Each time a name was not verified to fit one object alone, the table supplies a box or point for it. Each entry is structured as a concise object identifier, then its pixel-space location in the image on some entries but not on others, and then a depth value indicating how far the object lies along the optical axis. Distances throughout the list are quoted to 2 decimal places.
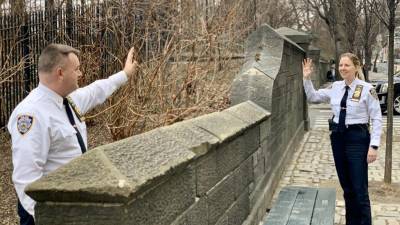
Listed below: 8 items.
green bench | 4.80
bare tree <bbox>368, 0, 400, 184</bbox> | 7.69
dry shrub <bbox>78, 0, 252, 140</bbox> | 7.08
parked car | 17.97
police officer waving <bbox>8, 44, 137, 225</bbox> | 2.61
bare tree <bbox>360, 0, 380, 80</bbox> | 18.06
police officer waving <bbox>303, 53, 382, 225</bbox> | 5.37
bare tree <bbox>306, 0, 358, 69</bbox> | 18.68
